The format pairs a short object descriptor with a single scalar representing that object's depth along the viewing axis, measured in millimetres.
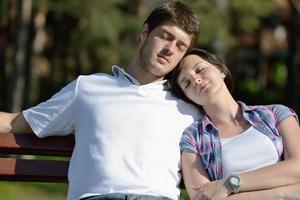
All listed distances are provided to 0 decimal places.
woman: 5948
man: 6004
